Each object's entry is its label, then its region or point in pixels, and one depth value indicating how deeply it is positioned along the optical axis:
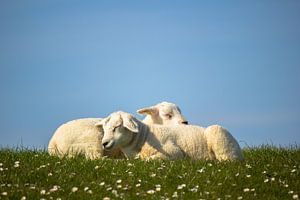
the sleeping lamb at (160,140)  16.36
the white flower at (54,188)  12.82
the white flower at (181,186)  12.84
